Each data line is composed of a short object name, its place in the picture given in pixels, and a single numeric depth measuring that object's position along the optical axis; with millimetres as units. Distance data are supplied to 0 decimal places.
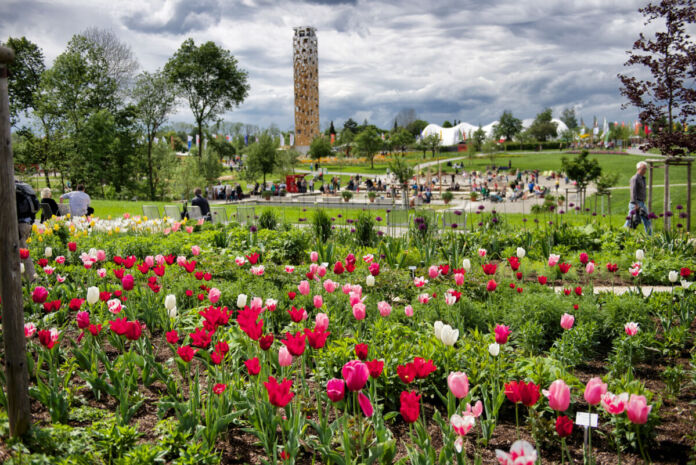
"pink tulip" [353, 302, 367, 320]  3205
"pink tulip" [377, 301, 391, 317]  3275
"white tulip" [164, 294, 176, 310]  3359
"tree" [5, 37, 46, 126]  34500
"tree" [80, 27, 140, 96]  33625
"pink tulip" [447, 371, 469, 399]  2152
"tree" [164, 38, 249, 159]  41875
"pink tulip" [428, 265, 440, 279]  4496
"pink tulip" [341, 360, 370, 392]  2166
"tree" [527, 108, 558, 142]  98750
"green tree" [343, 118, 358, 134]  120094
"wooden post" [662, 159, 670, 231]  8742
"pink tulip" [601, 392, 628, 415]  2047
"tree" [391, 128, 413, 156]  73394
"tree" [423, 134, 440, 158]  75156
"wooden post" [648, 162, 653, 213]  9912
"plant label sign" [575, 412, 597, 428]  2082
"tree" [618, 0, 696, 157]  10922
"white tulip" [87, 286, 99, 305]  3650
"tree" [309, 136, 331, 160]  70500
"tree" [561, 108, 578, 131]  113125
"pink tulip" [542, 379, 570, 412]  2002
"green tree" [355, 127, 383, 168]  64438
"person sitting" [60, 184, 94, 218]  12606
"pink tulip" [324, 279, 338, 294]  3854
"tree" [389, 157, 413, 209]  25062
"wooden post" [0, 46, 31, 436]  2568
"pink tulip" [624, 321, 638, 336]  3312
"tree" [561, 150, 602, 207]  20922
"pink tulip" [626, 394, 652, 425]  1908
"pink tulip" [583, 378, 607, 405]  2057
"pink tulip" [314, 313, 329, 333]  2941
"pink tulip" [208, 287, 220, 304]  3611
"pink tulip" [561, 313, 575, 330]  3121
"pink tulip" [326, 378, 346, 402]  2172
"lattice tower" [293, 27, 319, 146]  108000
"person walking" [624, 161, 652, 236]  9688
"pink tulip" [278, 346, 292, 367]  2572
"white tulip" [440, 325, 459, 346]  2797
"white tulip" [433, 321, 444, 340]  2877
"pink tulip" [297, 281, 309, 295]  3701
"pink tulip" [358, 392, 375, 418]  2062
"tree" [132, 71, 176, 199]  33875
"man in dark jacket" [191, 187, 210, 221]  13391
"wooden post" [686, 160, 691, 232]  9369
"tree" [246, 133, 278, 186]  42969
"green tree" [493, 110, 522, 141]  94938
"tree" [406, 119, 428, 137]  111444
